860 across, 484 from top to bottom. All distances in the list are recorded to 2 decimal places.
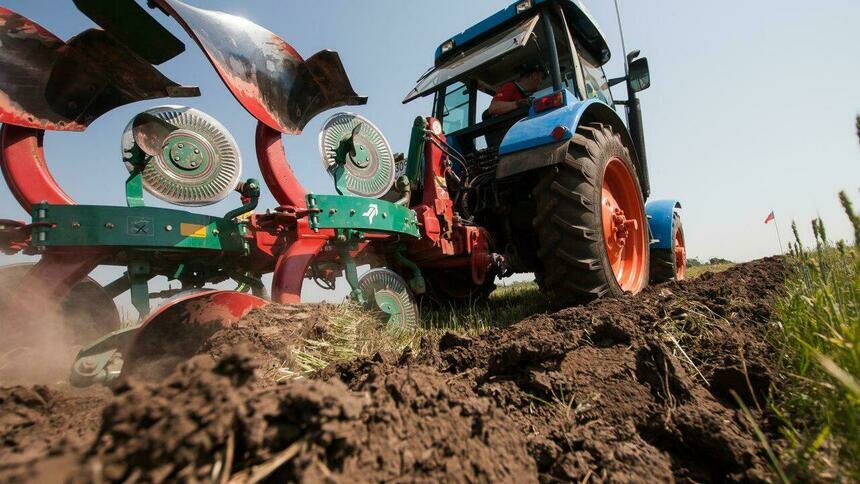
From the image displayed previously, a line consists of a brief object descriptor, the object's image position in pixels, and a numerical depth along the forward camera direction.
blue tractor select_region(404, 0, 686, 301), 2.65
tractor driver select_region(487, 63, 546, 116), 3.94
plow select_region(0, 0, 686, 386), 1.84
